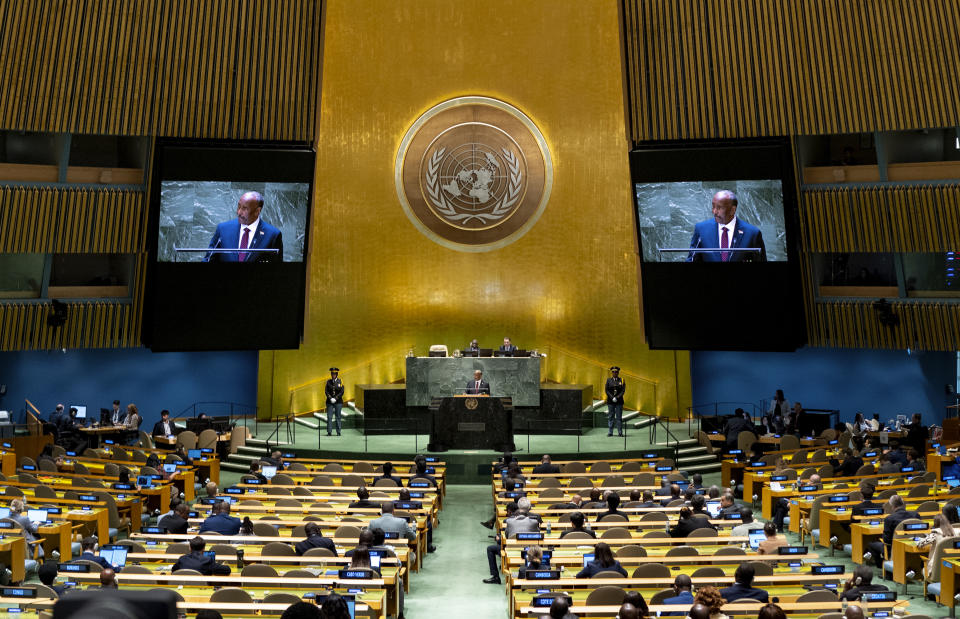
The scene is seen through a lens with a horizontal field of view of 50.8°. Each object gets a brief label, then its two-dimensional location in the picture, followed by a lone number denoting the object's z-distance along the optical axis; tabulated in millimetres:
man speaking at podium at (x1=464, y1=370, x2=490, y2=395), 19078
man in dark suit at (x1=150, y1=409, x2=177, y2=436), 18934
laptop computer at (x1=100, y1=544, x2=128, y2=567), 9438
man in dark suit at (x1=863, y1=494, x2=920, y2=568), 11477
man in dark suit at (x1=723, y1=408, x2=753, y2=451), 18734
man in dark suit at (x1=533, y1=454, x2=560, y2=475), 15336
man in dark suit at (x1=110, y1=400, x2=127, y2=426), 20125
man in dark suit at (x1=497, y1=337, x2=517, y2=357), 21109
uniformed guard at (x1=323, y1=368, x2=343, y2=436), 20125
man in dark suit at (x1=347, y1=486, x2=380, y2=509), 12570
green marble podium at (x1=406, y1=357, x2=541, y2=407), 20688
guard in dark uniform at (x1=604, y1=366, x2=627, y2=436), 20062
